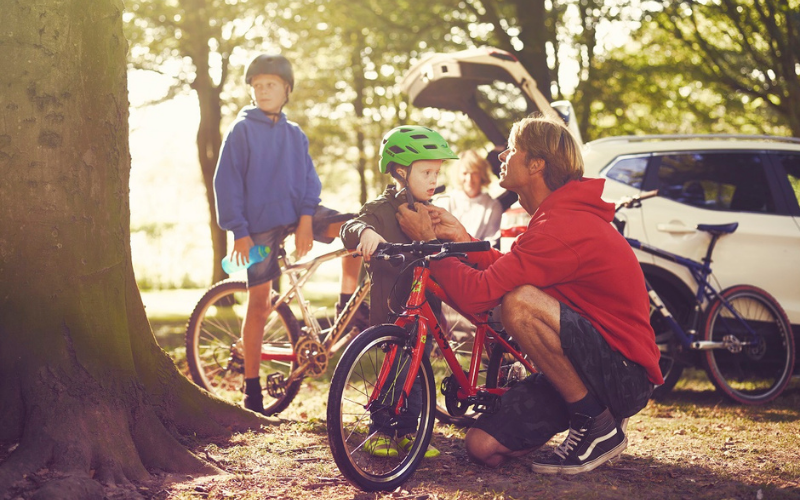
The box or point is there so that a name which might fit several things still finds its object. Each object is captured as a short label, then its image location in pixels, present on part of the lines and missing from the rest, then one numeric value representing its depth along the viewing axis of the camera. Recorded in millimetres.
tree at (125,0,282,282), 12922
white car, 6266
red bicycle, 3371
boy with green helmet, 4145
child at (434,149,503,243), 7055
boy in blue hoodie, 5121
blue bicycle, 6125
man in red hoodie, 3799
